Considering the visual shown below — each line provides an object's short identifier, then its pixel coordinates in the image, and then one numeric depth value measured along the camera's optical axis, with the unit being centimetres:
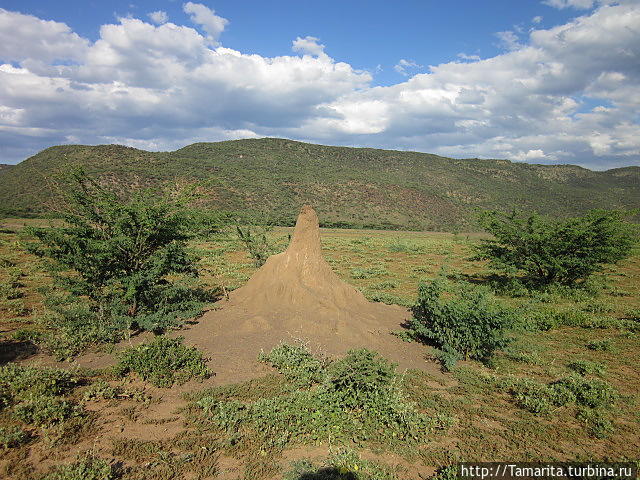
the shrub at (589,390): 630
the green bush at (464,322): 809
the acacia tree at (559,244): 1543
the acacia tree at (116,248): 890
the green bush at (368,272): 1919
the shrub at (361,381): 591
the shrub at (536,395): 624
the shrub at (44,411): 516
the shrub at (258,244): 1802
